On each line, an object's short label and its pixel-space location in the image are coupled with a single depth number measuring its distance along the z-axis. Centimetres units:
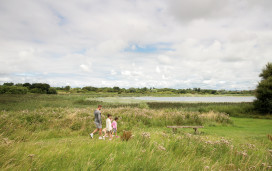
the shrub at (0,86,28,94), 6418
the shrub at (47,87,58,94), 8525
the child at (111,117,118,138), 1151
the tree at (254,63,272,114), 2505
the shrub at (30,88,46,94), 8118
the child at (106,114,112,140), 1053
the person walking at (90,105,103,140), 1084
